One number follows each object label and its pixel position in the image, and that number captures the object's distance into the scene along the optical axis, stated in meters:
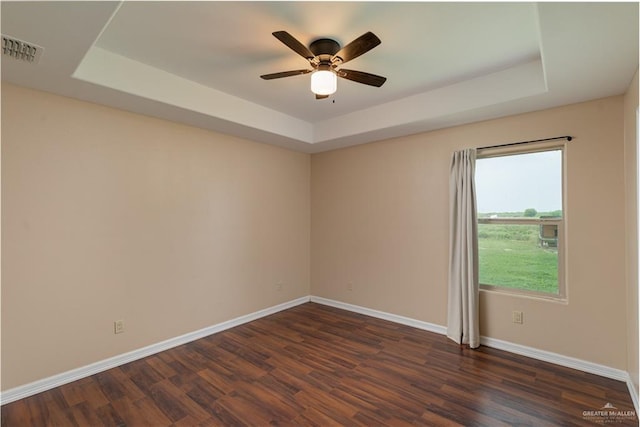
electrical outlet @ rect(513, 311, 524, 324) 3.04
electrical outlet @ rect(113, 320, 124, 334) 2.83
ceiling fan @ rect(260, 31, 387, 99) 2.04
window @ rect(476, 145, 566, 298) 2.94
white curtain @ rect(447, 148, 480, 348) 3.21
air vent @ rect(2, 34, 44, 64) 1.80
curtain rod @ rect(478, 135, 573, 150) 2.77
